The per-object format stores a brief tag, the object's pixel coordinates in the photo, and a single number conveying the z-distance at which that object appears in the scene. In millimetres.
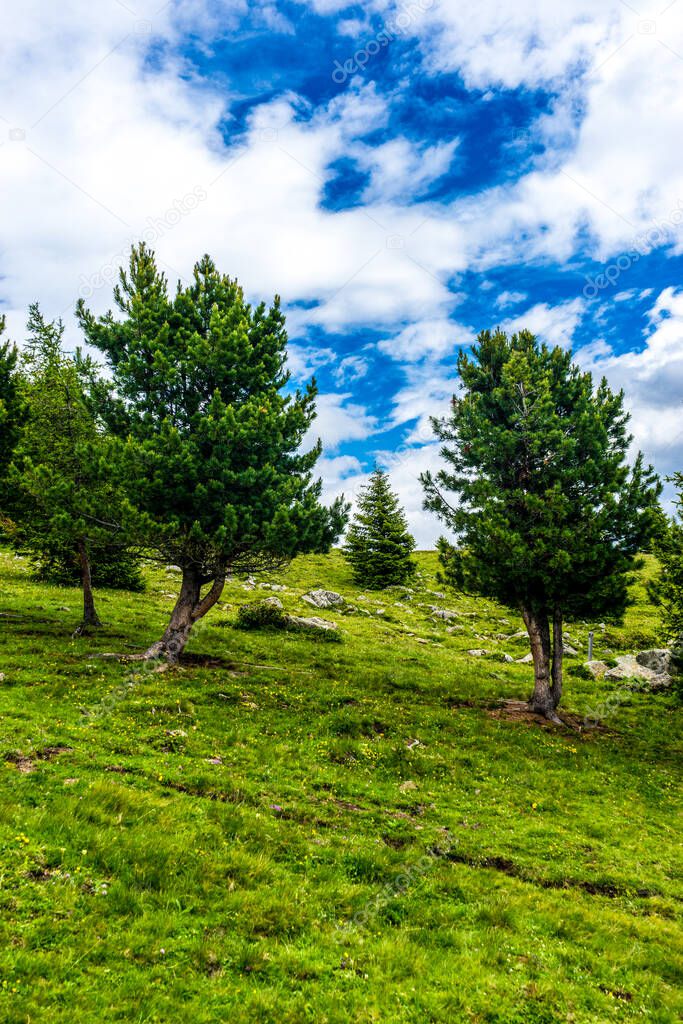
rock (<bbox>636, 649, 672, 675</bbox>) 32719
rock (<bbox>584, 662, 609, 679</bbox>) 33719
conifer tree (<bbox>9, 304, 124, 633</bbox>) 21719
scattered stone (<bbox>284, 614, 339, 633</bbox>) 35862
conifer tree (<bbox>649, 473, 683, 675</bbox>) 22431
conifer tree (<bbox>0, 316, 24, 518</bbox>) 26422
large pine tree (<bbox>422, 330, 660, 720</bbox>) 22484
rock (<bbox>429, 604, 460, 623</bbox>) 48062
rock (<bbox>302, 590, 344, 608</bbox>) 47188
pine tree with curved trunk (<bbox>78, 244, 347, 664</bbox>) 21172
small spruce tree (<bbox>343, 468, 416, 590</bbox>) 59906
